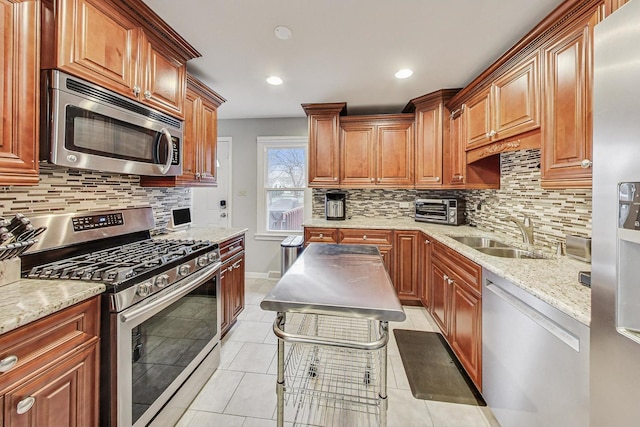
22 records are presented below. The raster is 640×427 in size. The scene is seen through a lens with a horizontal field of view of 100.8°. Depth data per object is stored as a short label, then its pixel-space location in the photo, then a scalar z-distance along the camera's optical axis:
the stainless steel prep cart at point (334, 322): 1.06
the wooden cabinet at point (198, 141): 2.31
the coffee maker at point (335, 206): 3.61
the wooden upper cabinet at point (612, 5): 1.02
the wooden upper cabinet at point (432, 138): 3.10
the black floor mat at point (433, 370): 1.80
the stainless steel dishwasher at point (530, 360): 0.99
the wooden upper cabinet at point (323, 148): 3.46
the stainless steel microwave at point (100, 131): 1.28
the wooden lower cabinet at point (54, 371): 0.87
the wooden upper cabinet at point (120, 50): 1.29
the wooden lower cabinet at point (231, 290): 2.30
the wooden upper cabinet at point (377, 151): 3.45
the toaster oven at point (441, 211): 3.19
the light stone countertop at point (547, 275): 1.02
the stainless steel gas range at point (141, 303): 1.17
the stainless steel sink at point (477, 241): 2.42
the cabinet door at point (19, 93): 1.10
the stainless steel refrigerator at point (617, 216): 0.72
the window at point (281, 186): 4.04
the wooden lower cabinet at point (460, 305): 1.74
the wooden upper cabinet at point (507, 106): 1.78
